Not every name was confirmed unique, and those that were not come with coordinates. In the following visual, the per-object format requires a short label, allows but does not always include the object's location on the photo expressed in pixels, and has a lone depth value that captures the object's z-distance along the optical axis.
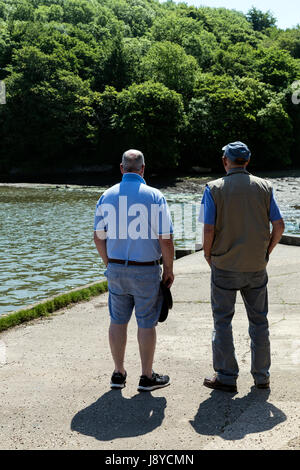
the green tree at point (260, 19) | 161.75
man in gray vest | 4.82
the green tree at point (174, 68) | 74.81
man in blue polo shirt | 4.88
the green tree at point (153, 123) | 63.19
